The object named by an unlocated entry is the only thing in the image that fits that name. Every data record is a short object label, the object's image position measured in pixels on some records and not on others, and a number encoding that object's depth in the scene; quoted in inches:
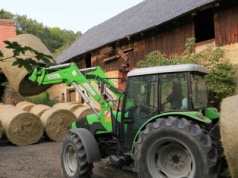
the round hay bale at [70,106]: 464.4
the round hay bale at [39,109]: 444.2
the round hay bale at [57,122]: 385.3
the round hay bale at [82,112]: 418.9
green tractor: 139.1
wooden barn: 390.0
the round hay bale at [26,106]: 516.3
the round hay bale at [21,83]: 299.0
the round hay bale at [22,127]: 359.9
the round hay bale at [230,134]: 113.7
